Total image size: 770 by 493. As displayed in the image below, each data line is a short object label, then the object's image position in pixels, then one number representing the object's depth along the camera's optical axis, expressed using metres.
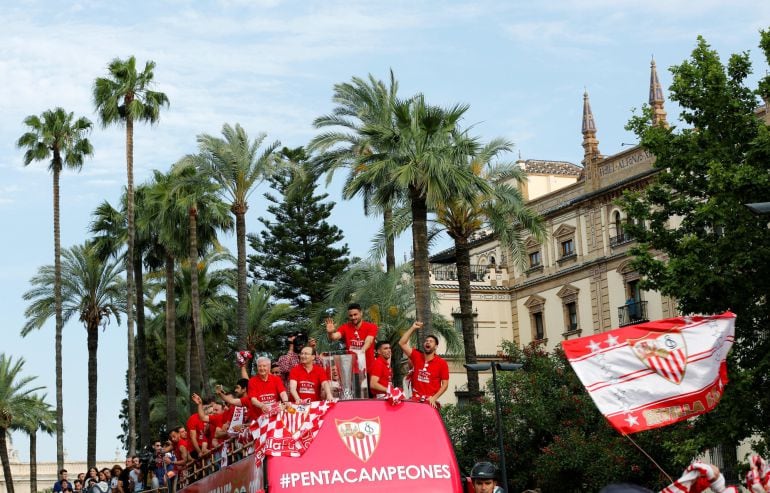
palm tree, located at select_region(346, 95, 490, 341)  32.69
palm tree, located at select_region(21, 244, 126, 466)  57.56
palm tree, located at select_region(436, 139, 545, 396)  36.44
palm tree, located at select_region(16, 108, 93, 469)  53.50
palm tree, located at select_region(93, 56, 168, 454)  50.00
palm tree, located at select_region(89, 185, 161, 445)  53.66
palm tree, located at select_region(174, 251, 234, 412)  61.78
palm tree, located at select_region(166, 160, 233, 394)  46.81
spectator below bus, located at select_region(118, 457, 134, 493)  24.20
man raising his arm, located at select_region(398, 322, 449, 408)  15.79
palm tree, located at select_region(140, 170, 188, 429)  50.53
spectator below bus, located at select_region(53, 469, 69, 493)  29.06
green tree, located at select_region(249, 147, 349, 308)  70.94
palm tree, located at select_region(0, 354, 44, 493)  69.06
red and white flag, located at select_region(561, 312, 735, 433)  10.88
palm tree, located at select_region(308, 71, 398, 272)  36.97
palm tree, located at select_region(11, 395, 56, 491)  69.56
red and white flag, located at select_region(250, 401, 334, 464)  13.01
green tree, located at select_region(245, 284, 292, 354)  64.69
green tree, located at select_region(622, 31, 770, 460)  26.83
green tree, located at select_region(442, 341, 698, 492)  33.44
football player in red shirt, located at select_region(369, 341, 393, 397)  15.18
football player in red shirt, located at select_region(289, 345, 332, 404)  14.38
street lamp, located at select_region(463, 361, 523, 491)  22.50
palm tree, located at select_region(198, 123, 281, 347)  41.69
